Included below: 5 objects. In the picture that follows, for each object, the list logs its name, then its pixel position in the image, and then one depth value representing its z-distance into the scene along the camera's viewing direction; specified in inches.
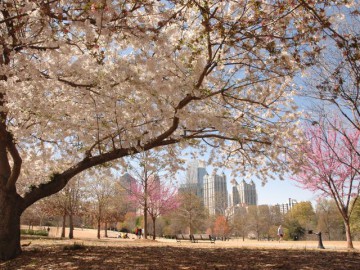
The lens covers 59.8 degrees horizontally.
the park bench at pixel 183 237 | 878.4
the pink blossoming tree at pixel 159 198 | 941.8
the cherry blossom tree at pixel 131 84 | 200.5
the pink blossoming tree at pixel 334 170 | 572.4
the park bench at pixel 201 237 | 840.8
